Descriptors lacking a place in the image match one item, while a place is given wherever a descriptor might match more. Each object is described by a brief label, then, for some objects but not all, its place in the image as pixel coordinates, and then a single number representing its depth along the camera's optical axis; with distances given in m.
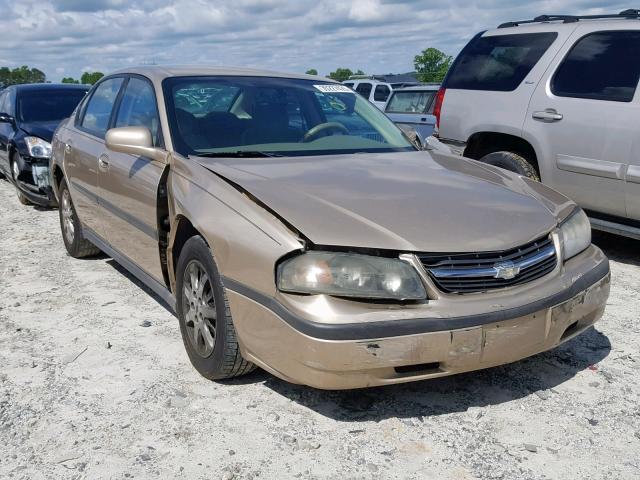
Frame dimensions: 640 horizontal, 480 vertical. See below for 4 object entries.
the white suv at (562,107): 5.43
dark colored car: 8.32
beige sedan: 2.74
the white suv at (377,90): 20.02
